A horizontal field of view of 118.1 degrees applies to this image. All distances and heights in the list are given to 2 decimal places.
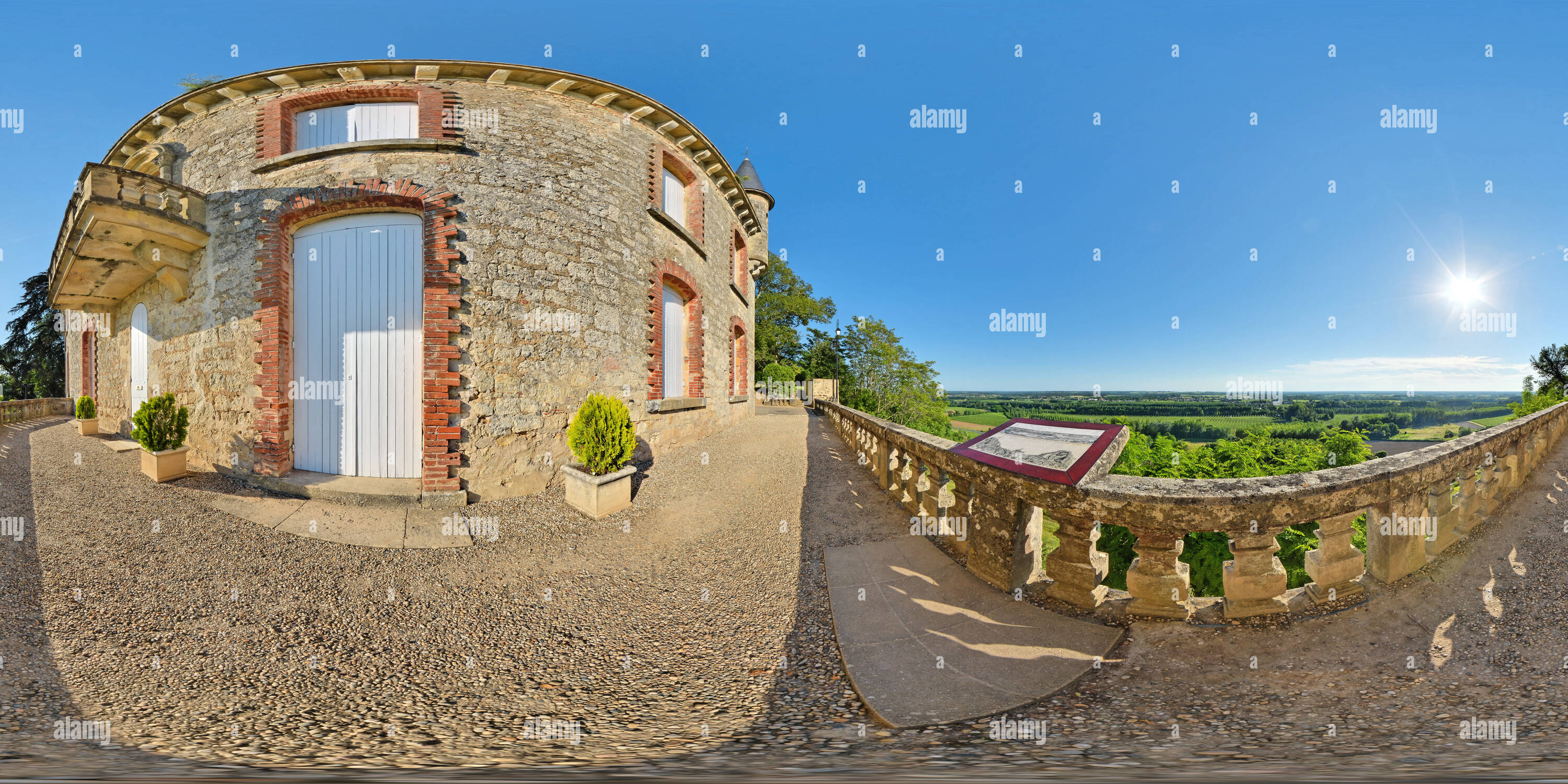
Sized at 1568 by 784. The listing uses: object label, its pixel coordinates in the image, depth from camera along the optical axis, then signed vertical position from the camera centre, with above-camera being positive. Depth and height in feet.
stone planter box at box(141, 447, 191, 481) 21.98 -3.02
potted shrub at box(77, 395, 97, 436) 36.91 -1.21
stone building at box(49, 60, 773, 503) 21.48 +6.80
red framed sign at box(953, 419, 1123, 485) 9.14 -1.18
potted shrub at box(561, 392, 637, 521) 20.53 -2.51
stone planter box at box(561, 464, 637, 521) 20.15 -4.14
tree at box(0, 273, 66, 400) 73.67 +8.43
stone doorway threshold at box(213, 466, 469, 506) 20.44 -4.02
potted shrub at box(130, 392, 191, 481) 22.26 -1.70
